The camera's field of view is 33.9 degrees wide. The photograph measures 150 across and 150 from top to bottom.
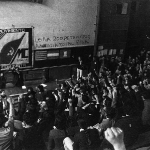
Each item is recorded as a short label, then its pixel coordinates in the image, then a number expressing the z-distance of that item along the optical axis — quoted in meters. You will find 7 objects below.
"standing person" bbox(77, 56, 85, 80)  12.24
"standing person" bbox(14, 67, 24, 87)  10.95
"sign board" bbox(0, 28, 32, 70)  11.23
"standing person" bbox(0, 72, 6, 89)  10.68
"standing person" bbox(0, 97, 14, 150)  4.70
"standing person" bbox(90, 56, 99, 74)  12.61
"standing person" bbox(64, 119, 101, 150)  4.51
